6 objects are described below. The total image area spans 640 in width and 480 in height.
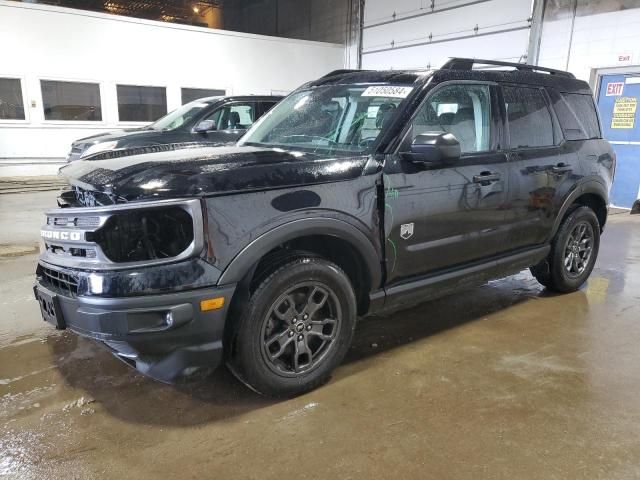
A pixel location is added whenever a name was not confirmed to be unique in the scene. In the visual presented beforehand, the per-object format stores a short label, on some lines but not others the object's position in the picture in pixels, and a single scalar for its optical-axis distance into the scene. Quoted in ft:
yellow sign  28.91
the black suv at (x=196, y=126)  24.32
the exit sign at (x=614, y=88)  29.32
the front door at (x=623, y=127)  28.96
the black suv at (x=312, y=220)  7.50
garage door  35.37
